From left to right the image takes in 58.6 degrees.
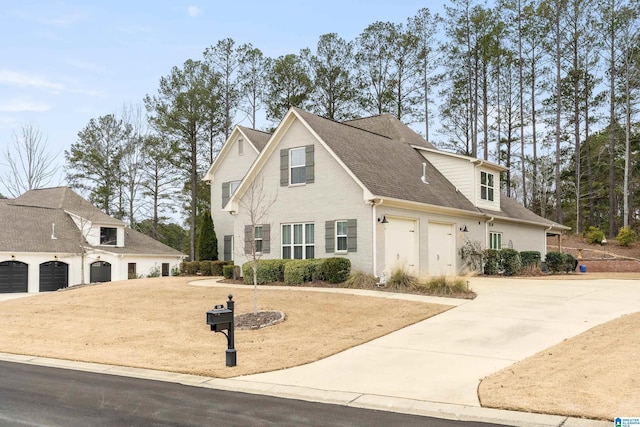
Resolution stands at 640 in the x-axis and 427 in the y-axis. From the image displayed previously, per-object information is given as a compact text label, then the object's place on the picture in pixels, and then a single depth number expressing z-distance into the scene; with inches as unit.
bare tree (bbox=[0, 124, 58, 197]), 1959.9
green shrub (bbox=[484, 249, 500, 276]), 1012.5
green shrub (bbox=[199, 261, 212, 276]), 1244.8
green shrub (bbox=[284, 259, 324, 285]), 808.3
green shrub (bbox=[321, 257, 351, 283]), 793.6
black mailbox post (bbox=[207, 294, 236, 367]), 396.5
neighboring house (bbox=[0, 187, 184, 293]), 1361.8
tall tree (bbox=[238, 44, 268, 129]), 1768.0
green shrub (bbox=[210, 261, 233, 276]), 1232.2
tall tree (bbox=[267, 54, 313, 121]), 1711.4
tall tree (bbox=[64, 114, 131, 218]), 1959.9
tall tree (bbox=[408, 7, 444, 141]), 1685.5
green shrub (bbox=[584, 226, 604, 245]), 1475.1
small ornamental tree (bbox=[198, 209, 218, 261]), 1322.6
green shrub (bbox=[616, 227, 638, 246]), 1424.7
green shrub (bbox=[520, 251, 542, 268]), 1107.3
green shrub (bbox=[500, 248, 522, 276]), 1028.5
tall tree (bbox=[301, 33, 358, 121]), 1701.5
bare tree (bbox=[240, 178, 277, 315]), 934.4
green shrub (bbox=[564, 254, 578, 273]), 1182.9
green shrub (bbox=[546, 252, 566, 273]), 1167.6
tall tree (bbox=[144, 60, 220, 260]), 1727.4
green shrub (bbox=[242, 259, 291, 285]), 848.3
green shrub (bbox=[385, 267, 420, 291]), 725.0
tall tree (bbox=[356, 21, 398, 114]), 1689.2
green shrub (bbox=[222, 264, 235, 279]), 969.5
